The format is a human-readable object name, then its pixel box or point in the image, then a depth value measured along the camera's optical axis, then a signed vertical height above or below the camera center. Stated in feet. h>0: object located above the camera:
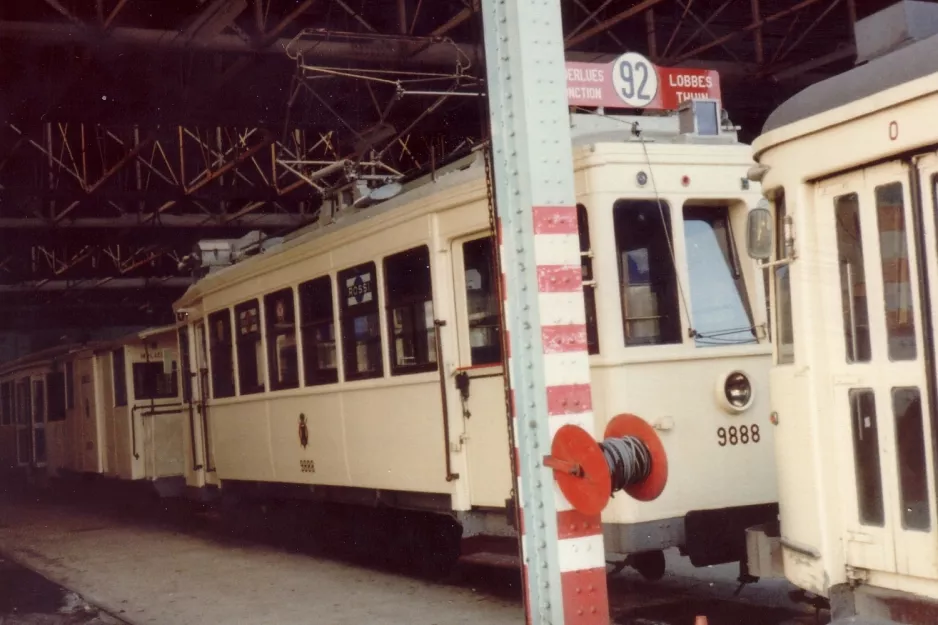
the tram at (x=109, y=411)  56.59 -1.42
